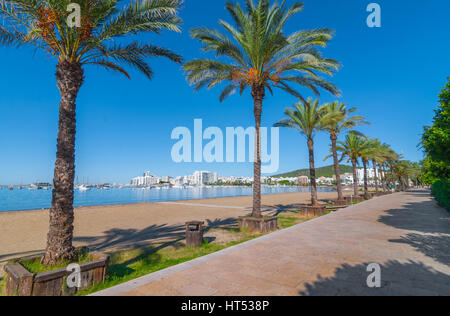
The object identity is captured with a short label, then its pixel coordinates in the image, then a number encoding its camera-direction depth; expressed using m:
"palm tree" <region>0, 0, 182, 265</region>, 4.76
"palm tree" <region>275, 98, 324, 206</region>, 16.86
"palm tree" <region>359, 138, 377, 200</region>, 26.08
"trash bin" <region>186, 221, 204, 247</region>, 7.77
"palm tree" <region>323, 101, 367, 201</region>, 20.84
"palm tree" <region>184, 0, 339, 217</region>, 9.70
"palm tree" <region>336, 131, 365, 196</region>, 26.45
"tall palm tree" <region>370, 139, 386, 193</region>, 26.62
